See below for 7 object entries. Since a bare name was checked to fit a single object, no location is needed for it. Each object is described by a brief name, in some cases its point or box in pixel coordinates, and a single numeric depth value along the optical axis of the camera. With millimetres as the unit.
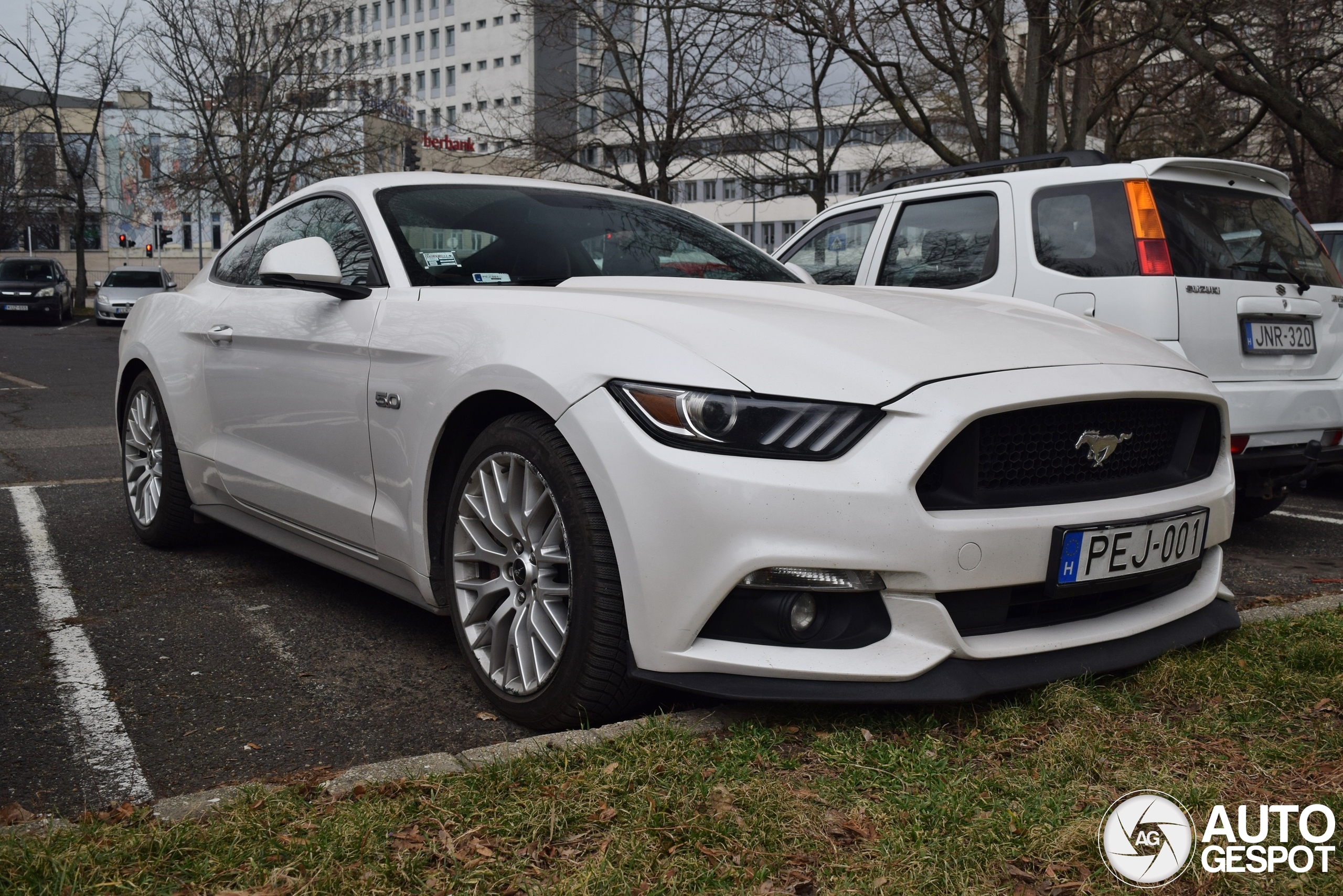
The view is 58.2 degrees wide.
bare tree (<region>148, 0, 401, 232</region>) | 29969
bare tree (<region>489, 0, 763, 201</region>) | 20406
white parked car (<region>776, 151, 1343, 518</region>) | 5012
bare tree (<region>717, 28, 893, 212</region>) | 21172
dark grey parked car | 30453
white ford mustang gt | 2592
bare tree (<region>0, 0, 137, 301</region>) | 36625
